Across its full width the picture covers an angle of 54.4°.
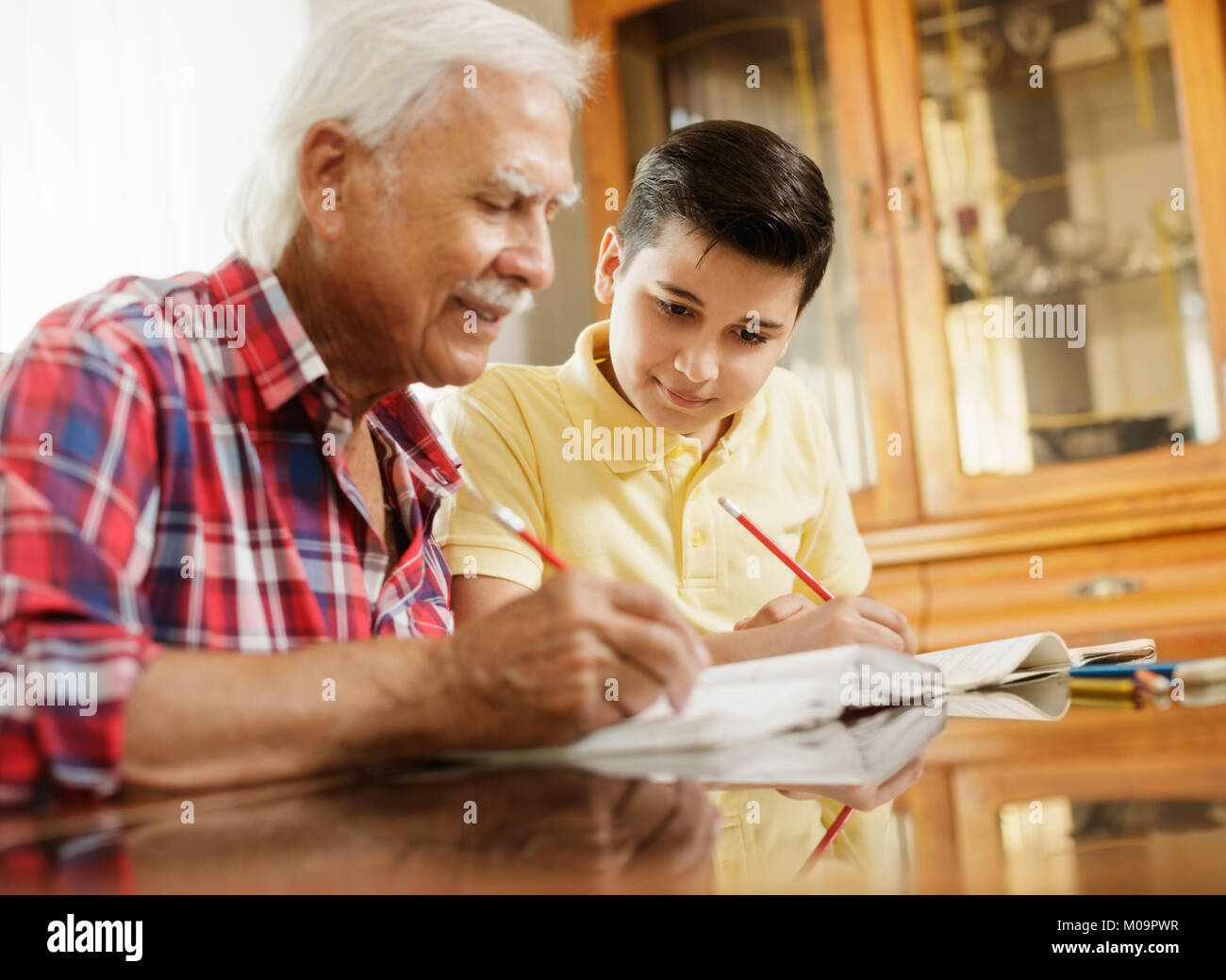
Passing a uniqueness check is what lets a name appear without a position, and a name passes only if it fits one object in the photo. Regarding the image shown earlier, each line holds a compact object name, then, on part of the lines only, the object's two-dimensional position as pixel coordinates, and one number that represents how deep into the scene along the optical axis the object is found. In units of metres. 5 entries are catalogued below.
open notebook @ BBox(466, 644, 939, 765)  0.66
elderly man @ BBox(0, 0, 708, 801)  0.60
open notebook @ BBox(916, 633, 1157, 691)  0.91
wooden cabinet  2.21
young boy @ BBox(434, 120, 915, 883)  1.20
